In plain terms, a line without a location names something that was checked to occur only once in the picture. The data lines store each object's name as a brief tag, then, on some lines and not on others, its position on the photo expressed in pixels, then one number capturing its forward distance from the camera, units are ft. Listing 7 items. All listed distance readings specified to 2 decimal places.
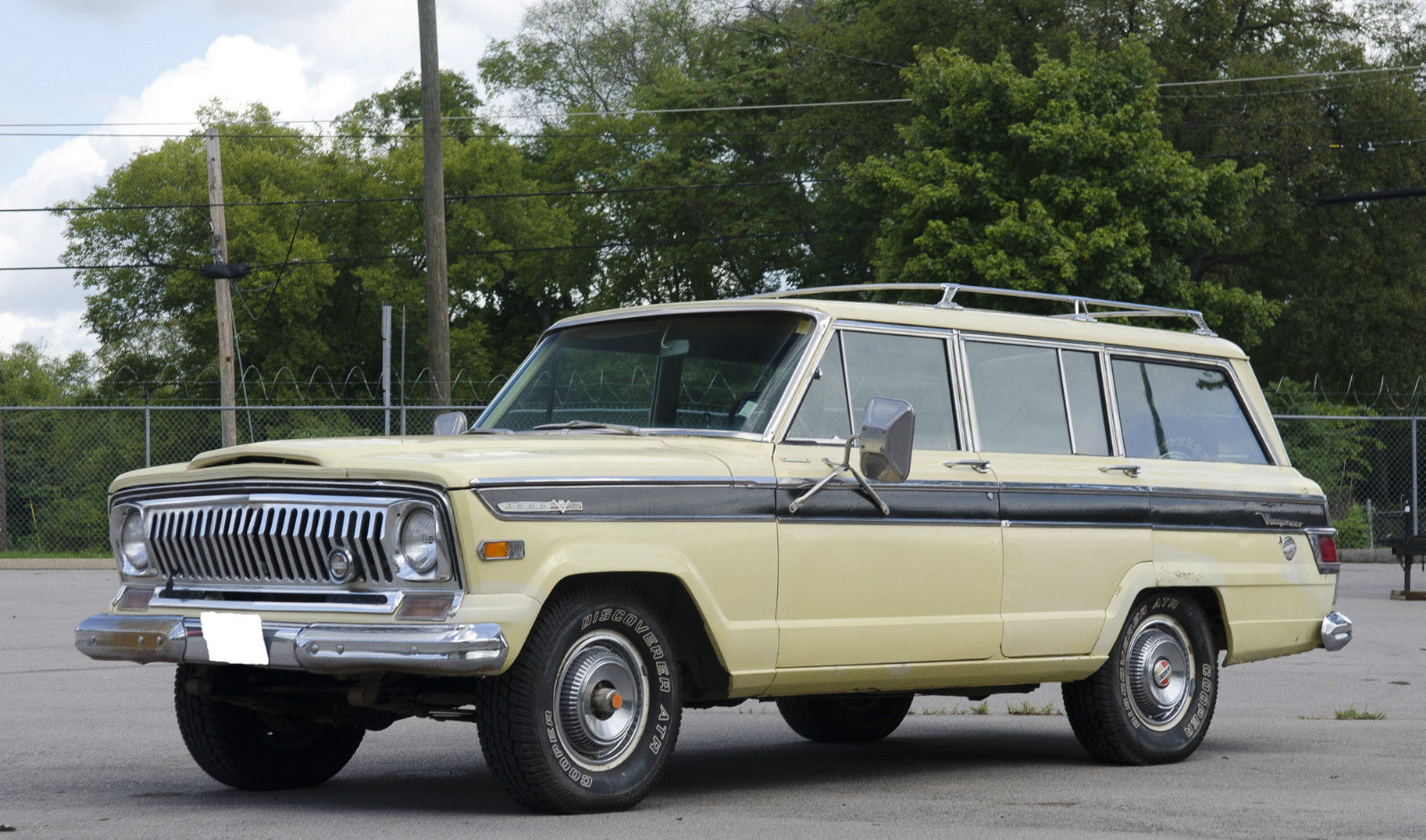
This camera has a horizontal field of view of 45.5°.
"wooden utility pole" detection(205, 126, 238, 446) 95.71
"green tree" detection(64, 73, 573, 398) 183.62
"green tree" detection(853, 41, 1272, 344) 103.65
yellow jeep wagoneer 19.17
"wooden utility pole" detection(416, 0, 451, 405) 62.49
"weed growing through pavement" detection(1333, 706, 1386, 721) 32.99
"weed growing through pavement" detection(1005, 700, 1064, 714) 34.50
